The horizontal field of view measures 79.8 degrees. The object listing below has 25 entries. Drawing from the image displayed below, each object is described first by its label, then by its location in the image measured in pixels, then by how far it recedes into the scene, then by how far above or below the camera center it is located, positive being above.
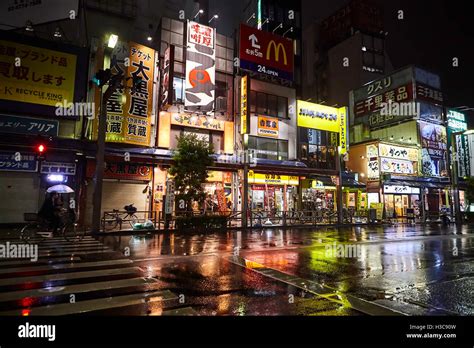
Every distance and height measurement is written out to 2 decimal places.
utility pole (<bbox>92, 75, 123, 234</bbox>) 14.83 +2.76
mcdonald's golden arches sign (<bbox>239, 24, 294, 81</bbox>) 24.84 +13.92
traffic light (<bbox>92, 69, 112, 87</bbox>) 14.07 +6.39
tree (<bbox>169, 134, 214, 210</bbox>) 17.75 +2.25
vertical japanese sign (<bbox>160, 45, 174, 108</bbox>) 20.36 +9.36
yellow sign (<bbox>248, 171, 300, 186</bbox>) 24.39 +2.36
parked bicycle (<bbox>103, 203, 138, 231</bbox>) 16.64 -0.83
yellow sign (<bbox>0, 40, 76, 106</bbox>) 17.56 +8.37
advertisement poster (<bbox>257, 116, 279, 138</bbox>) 25.64 +7.23
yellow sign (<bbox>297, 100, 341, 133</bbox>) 27.20 +8.52
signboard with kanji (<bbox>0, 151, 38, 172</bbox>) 17.03 +2.58
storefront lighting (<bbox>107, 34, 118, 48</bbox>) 19.22 +11.13
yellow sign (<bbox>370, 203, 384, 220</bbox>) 27.24 -0.14
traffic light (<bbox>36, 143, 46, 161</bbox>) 12.47 +2.42
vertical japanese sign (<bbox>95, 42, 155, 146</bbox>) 19.23 +7.30
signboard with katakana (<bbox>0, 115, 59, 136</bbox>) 17.26 +4.94
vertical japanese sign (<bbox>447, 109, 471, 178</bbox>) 35.44 +7.14
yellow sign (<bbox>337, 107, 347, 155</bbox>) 26.61 +7.41
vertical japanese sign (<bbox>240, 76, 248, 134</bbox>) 22.19 +8.12
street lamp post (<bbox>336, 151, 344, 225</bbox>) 23.12 +0.28
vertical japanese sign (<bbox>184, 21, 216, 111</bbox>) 22.34 +11.10
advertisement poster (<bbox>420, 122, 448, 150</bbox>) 33.78 +8.65
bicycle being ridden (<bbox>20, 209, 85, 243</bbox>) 11.31 -1.01
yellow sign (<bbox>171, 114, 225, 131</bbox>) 22.45 +6.85
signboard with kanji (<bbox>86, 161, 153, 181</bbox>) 19.12 +2.40
